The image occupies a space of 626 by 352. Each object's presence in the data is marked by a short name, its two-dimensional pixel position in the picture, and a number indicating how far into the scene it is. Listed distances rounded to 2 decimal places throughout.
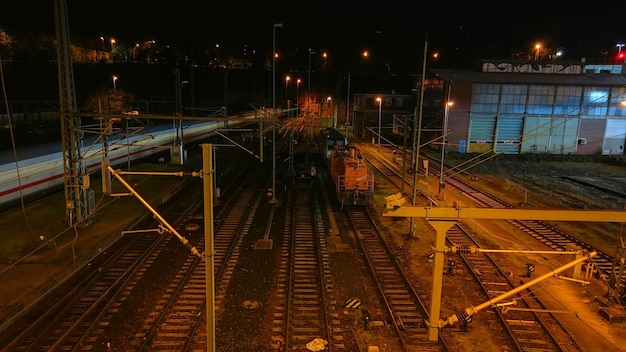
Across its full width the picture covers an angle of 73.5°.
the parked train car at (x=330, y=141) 33.27
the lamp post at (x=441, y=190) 23.74
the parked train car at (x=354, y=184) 21.95
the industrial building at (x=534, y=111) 44.56
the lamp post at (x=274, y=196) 23.45
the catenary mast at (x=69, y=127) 15.25
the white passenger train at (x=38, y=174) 20.63
